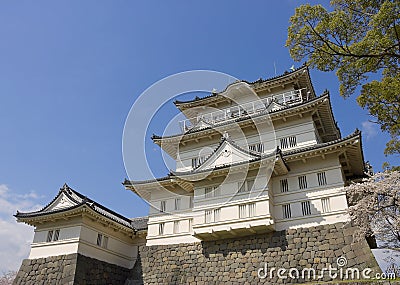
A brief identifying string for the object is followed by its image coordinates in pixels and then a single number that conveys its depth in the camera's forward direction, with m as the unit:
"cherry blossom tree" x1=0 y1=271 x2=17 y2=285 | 29.33
